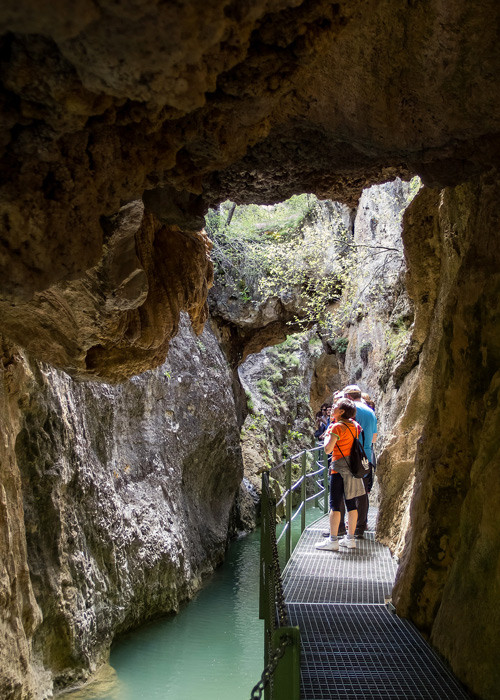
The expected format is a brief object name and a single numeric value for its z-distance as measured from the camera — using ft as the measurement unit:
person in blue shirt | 25.38
